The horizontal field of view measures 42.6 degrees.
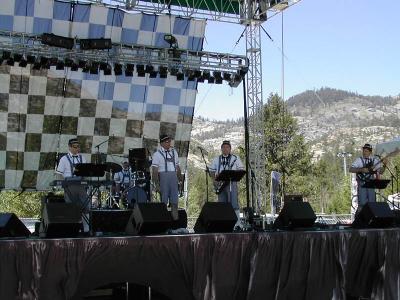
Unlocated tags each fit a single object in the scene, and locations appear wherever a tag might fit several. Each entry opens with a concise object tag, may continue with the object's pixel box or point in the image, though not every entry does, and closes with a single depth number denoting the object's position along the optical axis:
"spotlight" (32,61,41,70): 9.50
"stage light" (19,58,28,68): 9.45
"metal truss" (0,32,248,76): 9.37
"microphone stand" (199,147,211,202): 7.67
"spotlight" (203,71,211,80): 10.56
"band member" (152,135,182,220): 7.11
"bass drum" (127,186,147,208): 9.17
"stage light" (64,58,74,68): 9.67
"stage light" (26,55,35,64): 9.48
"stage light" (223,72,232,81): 10.70
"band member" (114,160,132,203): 9.75
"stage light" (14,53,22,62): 9.41
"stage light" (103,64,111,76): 9.96
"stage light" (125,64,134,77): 10.12
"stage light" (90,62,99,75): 9.86
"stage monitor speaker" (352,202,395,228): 5.90
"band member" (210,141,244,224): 7.56
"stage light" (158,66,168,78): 10.30
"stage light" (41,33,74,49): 9.12
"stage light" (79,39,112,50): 9.46
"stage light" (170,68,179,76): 10.29
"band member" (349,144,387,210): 7.98
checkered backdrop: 10.52
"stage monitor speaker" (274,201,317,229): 5.88
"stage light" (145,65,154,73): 10.26
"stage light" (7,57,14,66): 9.37
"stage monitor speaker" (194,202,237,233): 5.34
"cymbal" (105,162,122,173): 8.45
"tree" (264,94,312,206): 39.78
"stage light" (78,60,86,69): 9.79
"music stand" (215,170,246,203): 6.66
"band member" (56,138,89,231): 7.01
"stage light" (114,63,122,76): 10.05
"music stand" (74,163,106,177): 5.97
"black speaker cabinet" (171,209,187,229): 7.54
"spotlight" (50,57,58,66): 9.58
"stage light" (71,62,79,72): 9.73
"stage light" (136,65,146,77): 10.16
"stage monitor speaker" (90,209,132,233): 6.65
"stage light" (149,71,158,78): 10.32
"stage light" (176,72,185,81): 10.40
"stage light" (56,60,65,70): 9.62
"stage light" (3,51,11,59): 9.28
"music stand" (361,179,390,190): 7.31
